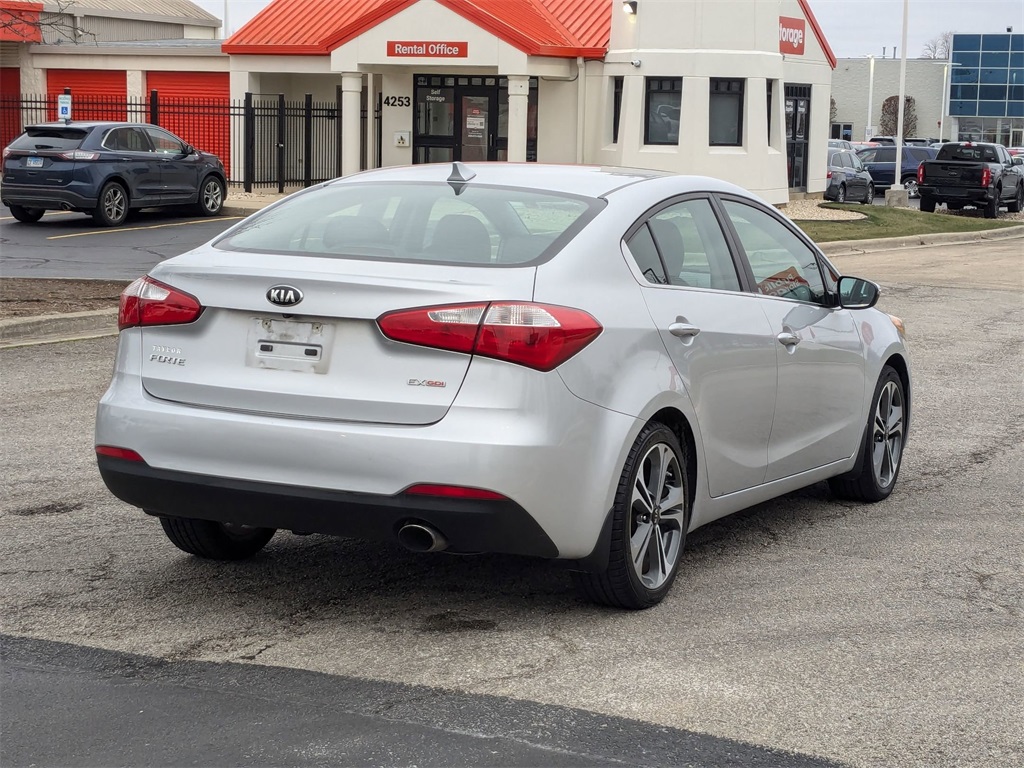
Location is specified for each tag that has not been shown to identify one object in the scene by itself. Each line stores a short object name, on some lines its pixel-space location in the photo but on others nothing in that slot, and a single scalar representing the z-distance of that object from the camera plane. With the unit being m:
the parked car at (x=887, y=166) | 49.59
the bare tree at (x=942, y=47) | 151.25
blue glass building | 103.38
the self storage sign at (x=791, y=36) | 34.53
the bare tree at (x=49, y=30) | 38.88
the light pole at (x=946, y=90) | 100.94
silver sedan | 4.61
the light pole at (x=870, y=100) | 87.38
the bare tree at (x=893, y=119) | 103.06
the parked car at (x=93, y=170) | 23.41
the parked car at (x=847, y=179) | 39.72
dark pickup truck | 37.31
